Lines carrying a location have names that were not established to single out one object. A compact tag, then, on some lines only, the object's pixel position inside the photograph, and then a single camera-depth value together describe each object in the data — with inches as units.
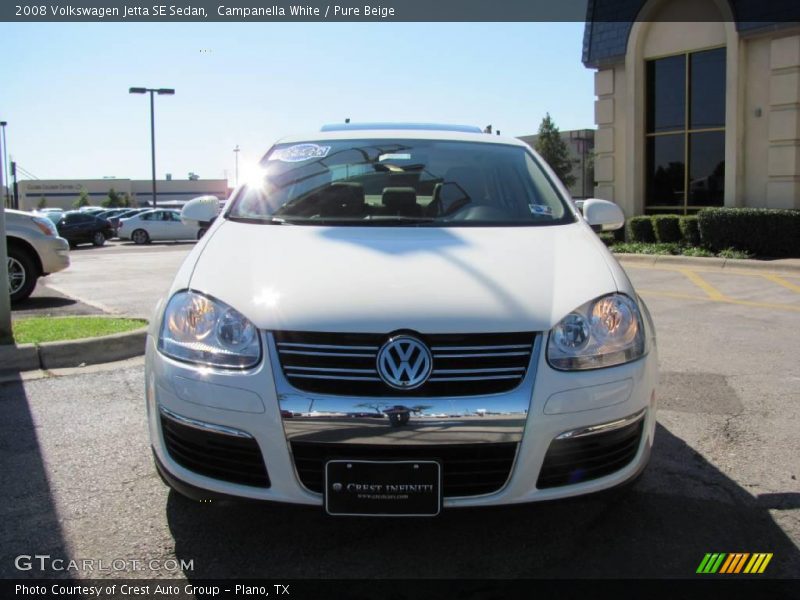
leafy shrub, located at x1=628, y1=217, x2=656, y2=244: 608.1
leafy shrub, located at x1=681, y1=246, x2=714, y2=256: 548.3
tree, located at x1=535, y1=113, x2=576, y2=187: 2060.3
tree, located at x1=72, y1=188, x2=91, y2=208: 3253.7
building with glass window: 544.7
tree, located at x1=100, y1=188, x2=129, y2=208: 3169.3
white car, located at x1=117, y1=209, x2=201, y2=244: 1173.1
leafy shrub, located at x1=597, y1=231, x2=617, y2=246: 630.3
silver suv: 350.6
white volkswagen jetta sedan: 95.4
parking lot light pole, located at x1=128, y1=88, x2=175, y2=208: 1290.6
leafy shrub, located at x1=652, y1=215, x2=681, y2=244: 592.4
